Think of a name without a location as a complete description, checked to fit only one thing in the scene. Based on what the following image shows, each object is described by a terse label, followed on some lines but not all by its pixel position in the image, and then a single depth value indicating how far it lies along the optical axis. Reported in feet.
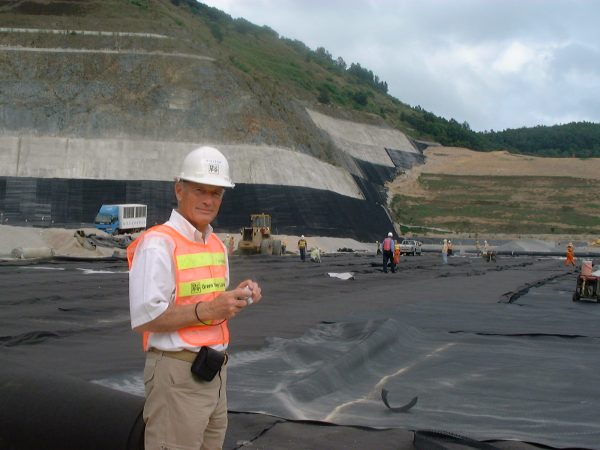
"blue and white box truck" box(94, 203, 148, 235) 150.51
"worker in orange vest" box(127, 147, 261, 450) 10.28
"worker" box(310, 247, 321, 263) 118.73
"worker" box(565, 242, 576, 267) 129.49
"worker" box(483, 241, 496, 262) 153.79
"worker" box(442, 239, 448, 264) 127.31
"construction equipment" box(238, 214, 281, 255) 138.31
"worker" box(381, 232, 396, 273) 94.78
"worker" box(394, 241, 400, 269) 104.07
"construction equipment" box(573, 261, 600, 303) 57.34
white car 186.09
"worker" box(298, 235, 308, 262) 120.78
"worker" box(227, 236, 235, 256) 145.28
